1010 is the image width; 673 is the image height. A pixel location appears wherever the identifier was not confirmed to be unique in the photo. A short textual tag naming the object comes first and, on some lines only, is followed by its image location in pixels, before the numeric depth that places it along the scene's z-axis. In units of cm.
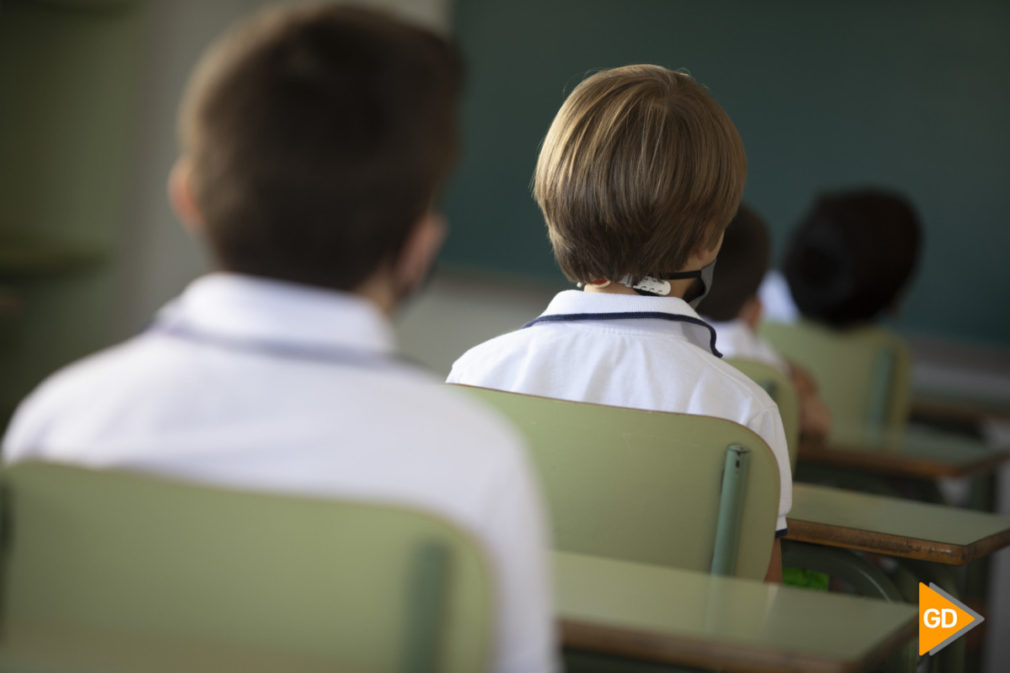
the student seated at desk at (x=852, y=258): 694
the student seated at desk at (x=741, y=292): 528
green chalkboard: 966
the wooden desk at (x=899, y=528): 330
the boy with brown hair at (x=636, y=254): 315
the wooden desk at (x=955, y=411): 840
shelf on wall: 865
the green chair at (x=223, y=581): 152
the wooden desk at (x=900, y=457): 553
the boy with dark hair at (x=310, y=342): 162
